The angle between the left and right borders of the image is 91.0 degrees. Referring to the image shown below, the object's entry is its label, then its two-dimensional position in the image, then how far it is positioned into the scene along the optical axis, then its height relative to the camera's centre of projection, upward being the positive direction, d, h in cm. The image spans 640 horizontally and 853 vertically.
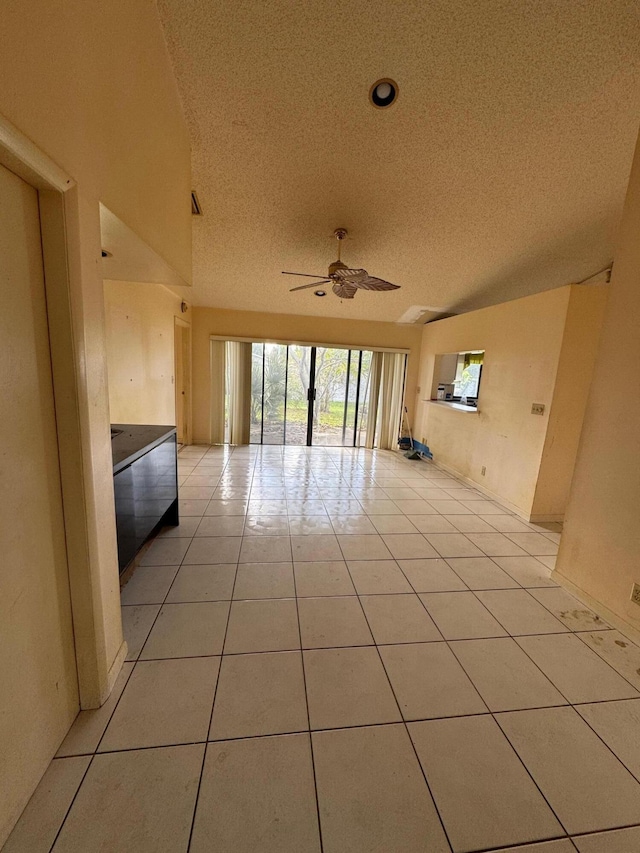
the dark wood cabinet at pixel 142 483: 173 -74
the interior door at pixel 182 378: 503 -14
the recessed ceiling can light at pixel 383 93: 187 +173
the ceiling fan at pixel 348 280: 281 +91
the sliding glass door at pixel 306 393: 575 -32
